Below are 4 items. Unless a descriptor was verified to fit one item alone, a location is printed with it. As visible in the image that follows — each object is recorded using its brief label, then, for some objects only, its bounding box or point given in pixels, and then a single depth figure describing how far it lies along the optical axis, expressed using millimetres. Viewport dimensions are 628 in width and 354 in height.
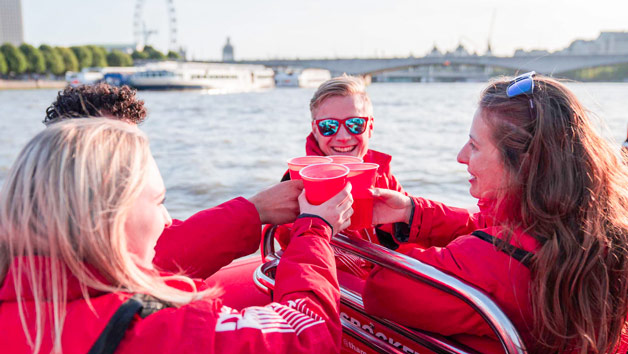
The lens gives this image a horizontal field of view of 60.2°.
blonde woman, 826
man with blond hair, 2119
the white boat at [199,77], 46250
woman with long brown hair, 1210
